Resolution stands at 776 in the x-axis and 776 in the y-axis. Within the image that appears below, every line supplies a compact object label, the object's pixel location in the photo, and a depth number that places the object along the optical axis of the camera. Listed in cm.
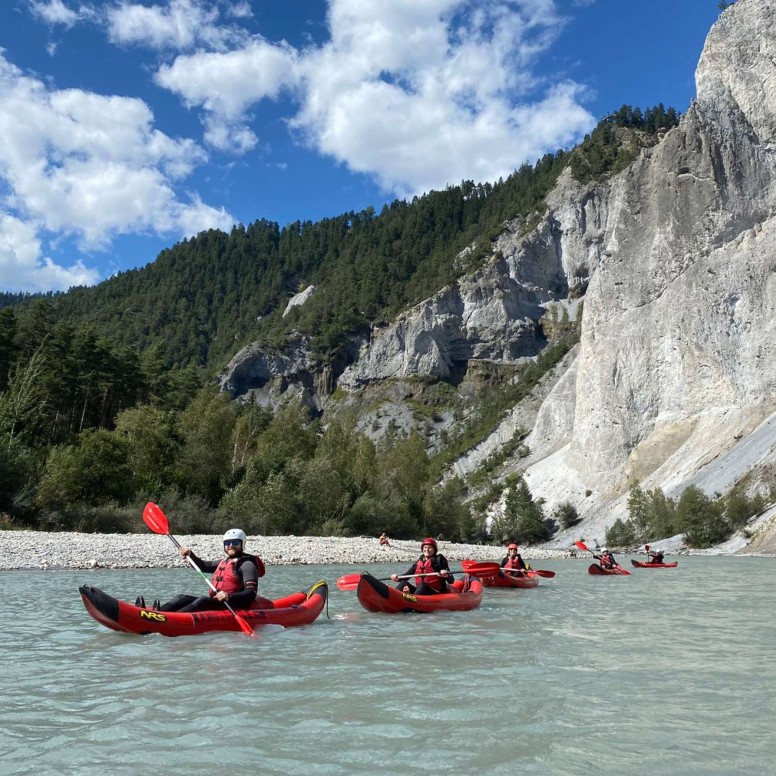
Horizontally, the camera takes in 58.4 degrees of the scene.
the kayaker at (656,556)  2851
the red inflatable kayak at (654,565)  2816
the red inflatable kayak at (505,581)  1734
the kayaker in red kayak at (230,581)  962
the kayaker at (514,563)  1838
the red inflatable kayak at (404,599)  1157
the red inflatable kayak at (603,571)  2311
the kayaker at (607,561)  2341
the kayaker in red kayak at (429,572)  1290
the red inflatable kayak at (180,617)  863
